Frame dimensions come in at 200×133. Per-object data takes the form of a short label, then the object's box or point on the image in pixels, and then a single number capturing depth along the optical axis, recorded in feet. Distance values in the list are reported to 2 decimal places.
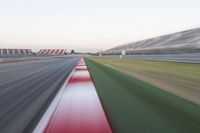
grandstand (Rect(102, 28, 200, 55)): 105.54
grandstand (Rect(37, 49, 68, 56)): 542.16
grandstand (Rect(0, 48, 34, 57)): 360.42
